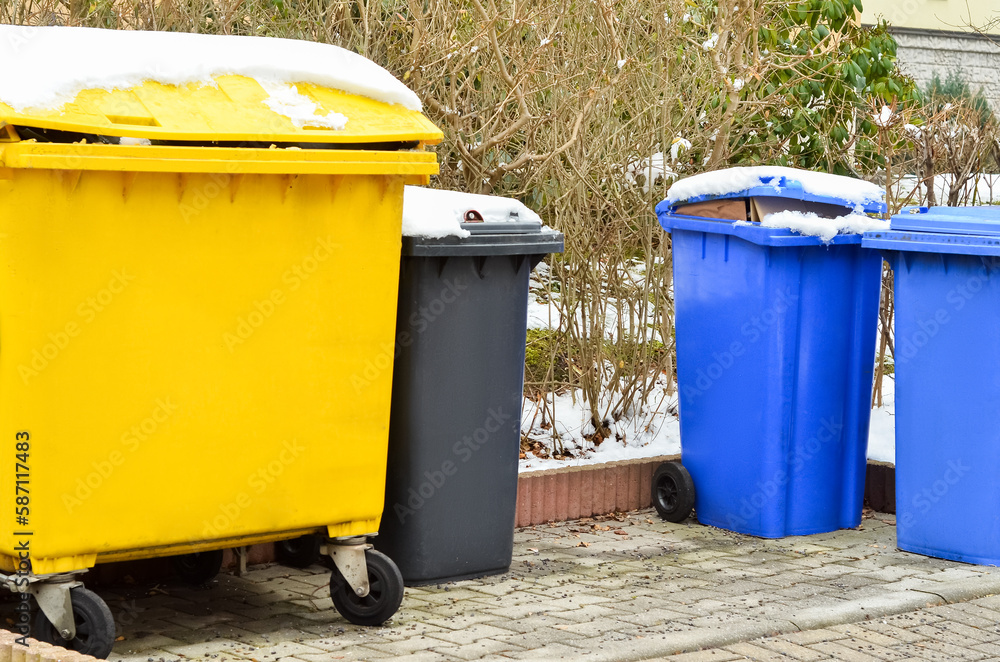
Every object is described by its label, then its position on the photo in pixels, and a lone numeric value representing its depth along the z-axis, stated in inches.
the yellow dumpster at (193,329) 133.1
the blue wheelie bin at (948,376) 187.5
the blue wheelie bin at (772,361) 201.3
